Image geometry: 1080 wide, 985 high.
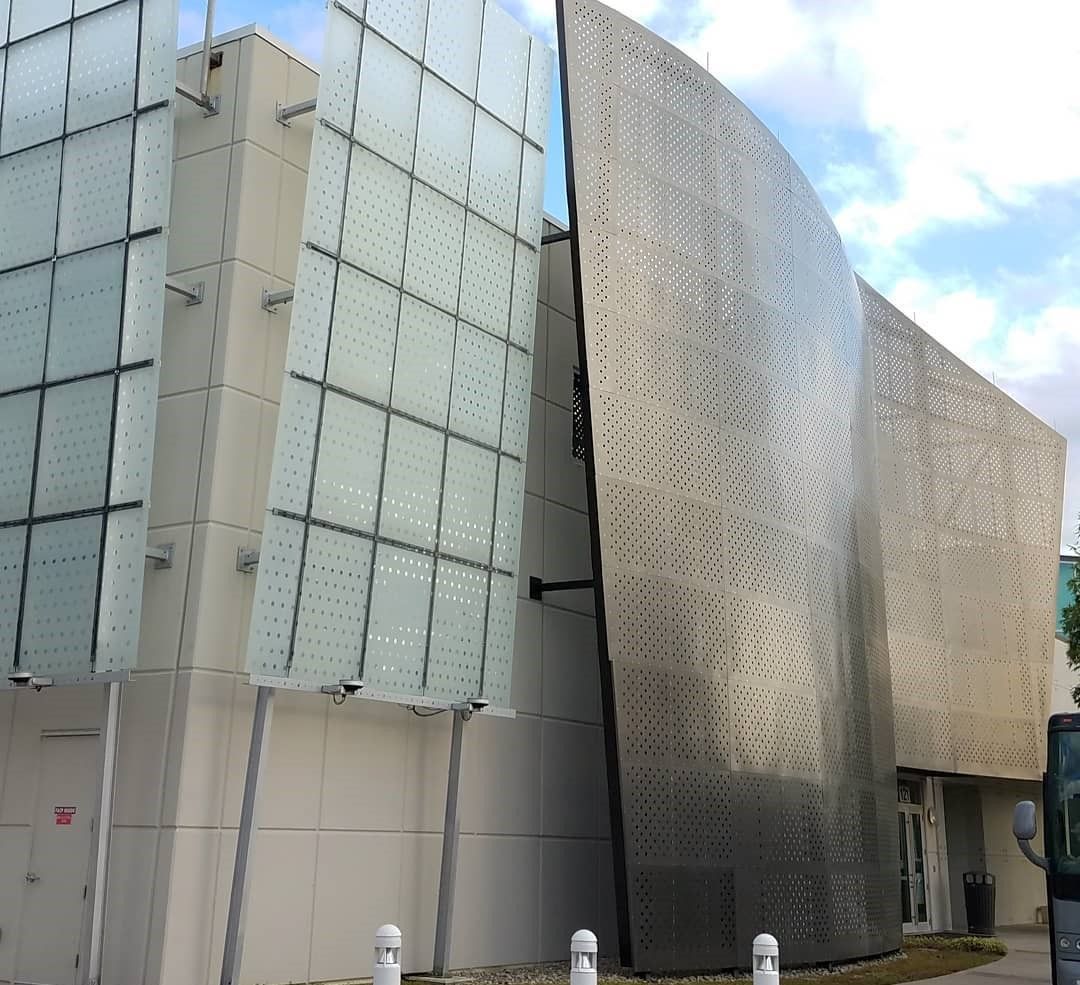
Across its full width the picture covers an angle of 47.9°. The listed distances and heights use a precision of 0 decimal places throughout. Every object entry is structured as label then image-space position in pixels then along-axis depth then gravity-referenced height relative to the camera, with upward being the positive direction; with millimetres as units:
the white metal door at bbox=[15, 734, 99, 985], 11039 -403
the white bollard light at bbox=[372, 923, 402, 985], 8023 -831
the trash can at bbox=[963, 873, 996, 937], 23891 -1162
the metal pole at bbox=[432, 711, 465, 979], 12648 -395
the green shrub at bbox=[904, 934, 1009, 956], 20016 -1663
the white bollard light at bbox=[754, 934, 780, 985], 8742 -857
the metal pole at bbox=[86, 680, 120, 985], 10508 -158
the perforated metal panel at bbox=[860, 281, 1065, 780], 24047 +5869
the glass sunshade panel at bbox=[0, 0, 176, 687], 10992 +4608
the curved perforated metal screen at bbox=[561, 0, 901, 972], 14047 +3744
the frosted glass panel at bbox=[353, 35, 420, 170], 12305 +7252
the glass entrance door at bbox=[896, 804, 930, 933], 24547 -591
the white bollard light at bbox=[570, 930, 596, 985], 8117 -820
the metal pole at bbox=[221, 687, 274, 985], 10398 -149
